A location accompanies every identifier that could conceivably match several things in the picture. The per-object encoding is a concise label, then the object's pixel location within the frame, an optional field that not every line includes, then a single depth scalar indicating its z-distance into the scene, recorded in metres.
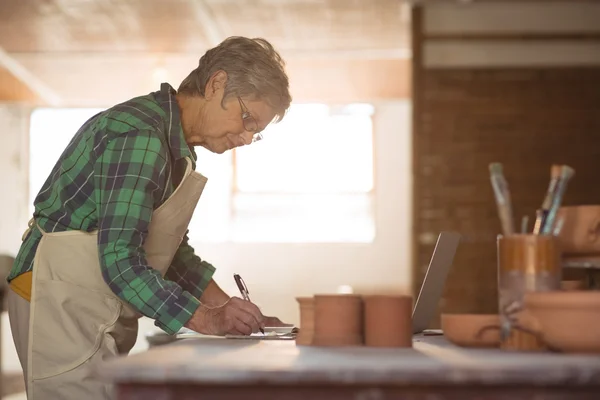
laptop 2.89
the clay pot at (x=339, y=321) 2.32
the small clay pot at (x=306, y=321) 2.37
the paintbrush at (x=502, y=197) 2.34
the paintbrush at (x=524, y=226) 2.37
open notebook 2.73
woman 2.62
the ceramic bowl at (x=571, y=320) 2.11
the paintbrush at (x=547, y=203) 2.33
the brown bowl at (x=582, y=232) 2.53
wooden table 1.89
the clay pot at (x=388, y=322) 2.30
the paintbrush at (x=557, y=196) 2.32
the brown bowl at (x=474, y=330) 2.32
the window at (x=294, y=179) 11.38
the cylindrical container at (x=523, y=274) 2.27
